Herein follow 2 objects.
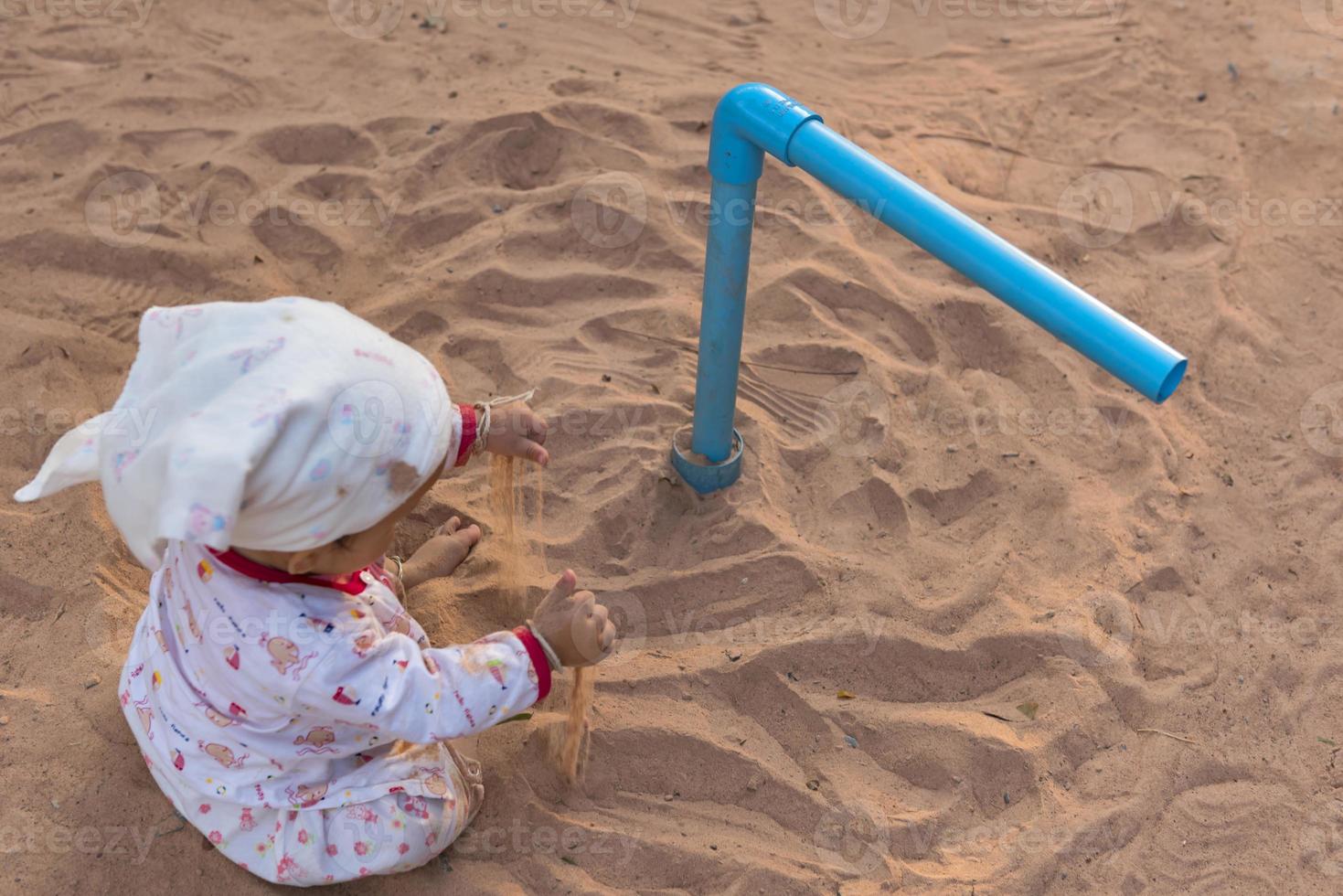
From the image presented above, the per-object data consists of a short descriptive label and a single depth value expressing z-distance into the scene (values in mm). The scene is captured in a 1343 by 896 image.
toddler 1422
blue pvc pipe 1485
